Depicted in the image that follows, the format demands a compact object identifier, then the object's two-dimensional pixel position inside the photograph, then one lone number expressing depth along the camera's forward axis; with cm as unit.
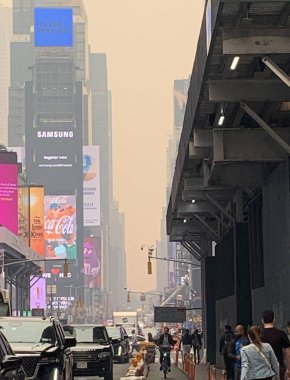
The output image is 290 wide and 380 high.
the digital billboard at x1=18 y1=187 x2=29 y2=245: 14912
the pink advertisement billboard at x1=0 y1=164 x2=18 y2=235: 13350
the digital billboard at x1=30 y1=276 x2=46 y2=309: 17609
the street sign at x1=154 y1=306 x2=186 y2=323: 7575
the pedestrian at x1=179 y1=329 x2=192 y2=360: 4644
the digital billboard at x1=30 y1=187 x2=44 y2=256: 15612
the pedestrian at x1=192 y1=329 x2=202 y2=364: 4712
